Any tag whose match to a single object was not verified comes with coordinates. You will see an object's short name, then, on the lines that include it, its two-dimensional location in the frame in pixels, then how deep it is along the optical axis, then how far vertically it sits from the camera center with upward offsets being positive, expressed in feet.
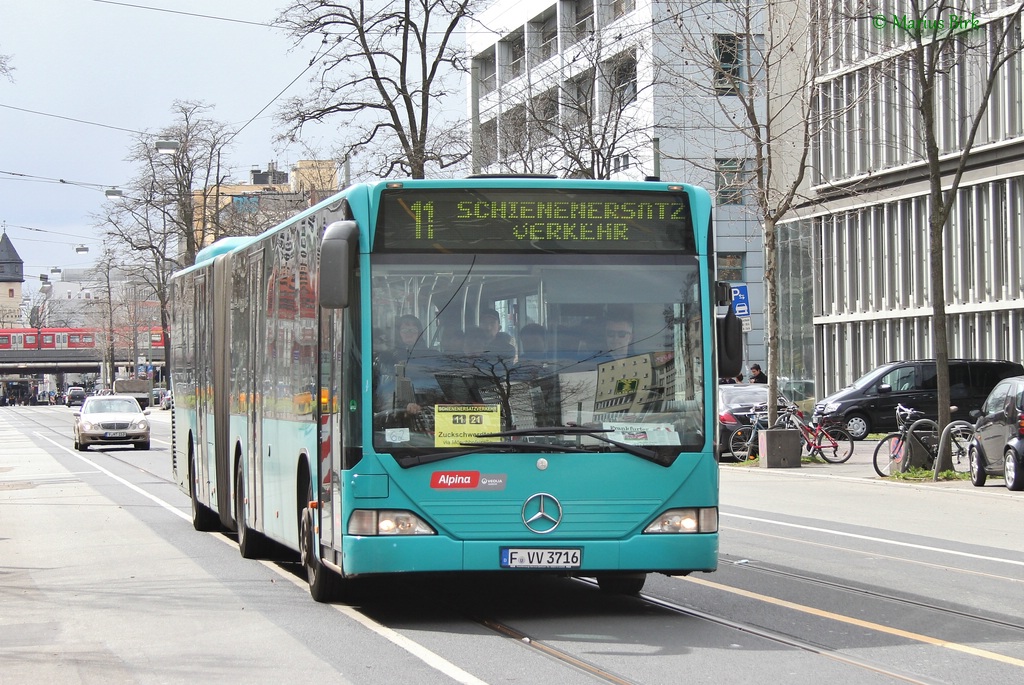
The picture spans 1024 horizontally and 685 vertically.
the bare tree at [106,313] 234.38 +13.21
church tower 615.98 +18.79
